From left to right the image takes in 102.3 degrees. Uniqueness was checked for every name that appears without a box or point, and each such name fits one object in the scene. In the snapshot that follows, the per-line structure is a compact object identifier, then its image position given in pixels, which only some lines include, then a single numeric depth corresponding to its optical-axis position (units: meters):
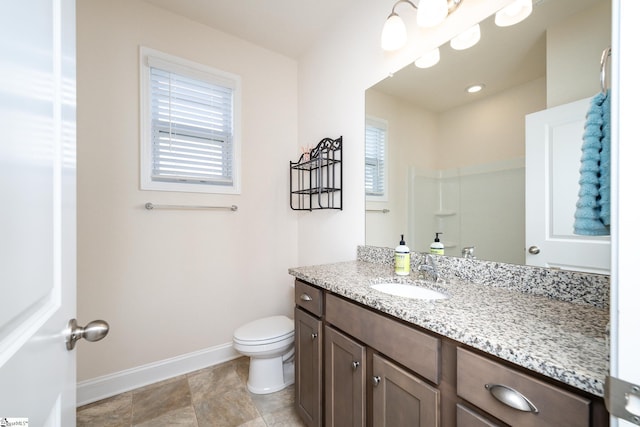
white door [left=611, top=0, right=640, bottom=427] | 0.35
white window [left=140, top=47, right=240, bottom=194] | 1.86
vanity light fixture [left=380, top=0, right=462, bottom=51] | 1.25
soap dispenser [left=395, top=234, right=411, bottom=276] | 1.34
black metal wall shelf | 1.99
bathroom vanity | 0.56
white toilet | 1.66
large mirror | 0.94
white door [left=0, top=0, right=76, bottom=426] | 0.32
